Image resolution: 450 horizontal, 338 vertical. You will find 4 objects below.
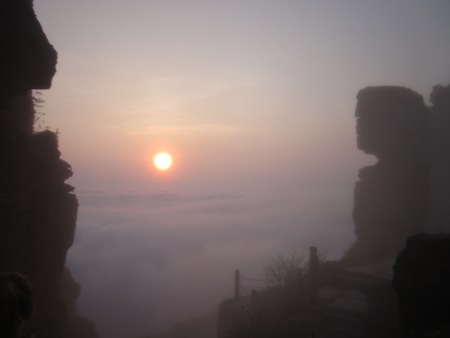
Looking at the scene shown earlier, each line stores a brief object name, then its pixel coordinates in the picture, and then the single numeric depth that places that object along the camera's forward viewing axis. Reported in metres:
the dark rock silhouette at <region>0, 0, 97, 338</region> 8.46
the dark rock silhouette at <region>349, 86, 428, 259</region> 31.73
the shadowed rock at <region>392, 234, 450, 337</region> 9.24
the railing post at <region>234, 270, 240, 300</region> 24.87
